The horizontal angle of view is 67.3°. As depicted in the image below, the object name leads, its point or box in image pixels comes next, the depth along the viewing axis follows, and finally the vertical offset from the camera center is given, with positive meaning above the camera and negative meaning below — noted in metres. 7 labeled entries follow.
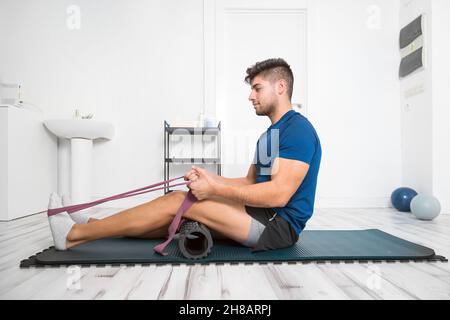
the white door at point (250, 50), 3.90 +1.28
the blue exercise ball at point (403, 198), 3.44 -0.40
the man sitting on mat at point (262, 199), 1.40 -0.17
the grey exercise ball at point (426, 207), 2.87 -0.42
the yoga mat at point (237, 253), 1.46 -0.44
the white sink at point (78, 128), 3.31 +0.33
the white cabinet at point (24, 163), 2.82 -0.02
